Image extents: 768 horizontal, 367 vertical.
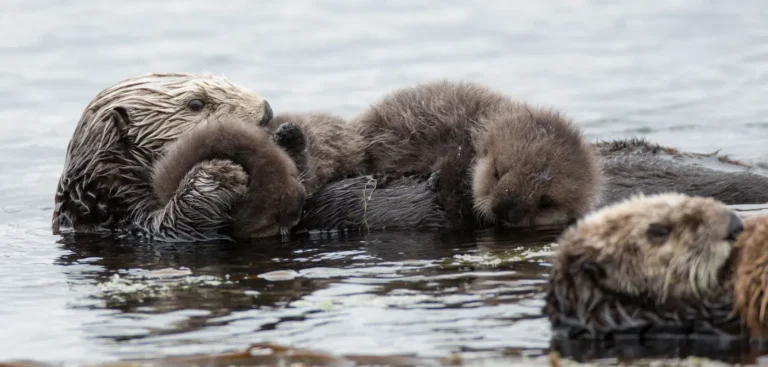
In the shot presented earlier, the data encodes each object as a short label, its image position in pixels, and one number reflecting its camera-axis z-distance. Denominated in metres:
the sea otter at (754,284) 8.40
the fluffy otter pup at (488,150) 12.80
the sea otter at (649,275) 8.75
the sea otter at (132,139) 14.13
